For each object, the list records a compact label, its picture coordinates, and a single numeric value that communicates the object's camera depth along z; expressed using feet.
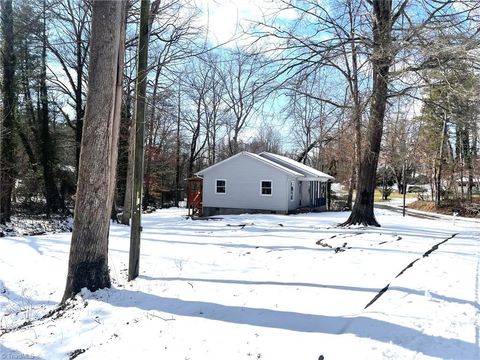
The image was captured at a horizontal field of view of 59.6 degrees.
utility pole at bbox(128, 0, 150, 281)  22.11
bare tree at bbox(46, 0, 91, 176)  65.67
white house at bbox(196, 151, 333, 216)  85.76
